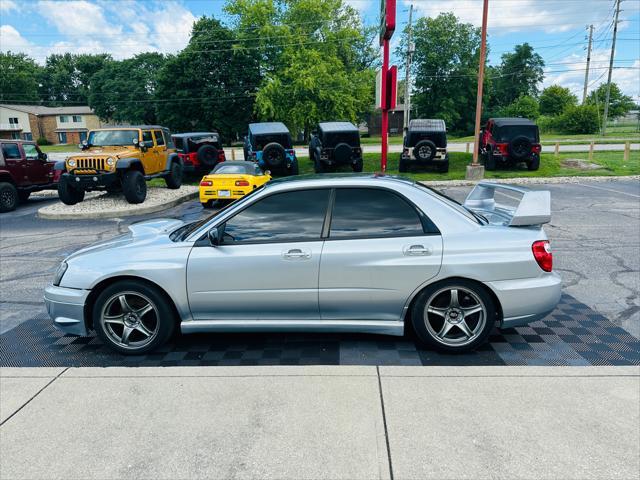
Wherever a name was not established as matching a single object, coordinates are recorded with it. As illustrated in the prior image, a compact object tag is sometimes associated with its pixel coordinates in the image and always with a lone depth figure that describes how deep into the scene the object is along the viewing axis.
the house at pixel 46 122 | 74.31
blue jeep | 18.12
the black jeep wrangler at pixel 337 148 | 18.94
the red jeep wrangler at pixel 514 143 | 19.70
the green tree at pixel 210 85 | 49.29
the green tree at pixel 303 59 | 37.09
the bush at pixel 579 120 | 51.41
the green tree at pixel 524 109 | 60.03
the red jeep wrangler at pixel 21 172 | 13.32
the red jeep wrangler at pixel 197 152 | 19.45
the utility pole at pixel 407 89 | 34.13
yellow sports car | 12.16
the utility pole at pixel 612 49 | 45.56
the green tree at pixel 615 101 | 61.22
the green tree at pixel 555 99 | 65.31
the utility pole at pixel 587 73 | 57.90
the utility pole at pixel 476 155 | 18.72
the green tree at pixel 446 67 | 61.99
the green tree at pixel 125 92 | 67.06
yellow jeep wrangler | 12.56
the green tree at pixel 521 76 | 79.81
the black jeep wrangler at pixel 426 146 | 19.70
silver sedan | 3.73
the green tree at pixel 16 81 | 88.06
